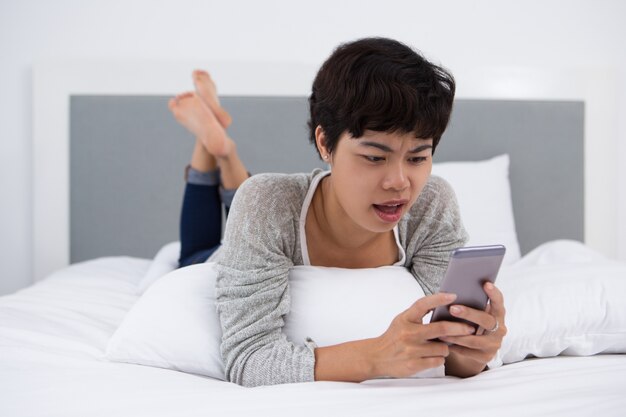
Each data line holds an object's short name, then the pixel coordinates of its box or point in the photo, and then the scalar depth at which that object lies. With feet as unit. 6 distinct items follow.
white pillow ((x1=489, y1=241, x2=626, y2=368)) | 4.06
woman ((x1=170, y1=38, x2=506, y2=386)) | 3.13
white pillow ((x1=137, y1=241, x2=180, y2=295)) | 6.03
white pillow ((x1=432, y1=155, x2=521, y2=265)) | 7.34
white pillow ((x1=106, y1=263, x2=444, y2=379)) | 3.57
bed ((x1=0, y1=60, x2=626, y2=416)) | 2.97
